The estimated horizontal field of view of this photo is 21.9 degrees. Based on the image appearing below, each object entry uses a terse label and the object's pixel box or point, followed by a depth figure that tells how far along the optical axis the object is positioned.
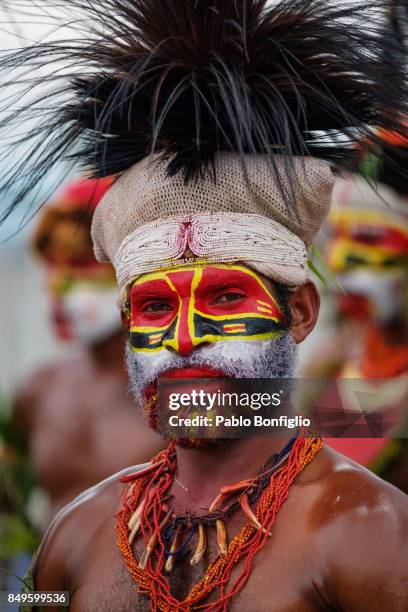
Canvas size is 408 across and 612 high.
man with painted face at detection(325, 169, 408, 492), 7.27
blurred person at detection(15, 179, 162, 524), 6.89
